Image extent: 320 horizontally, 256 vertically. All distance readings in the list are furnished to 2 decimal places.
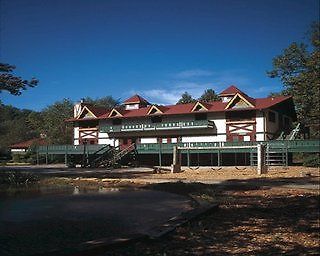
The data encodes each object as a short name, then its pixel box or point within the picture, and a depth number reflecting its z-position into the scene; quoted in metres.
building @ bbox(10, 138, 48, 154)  69.99
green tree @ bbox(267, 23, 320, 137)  40.08
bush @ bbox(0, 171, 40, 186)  20.83
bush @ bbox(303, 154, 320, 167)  34.19
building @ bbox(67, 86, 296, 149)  43.00
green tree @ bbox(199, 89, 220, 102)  90.09
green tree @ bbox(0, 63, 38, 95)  17.42
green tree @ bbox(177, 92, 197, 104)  93.19
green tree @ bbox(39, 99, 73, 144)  67.06
